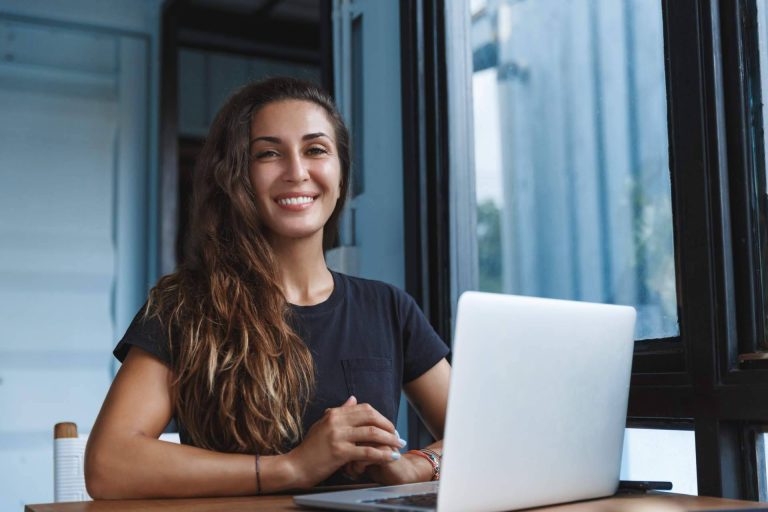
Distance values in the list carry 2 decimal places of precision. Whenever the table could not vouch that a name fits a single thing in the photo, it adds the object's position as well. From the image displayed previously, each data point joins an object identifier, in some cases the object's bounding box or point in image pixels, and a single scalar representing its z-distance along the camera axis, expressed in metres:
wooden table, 1.18
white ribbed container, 1.83
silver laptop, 1.03
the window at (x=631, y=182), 1.57
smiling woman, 1.42
